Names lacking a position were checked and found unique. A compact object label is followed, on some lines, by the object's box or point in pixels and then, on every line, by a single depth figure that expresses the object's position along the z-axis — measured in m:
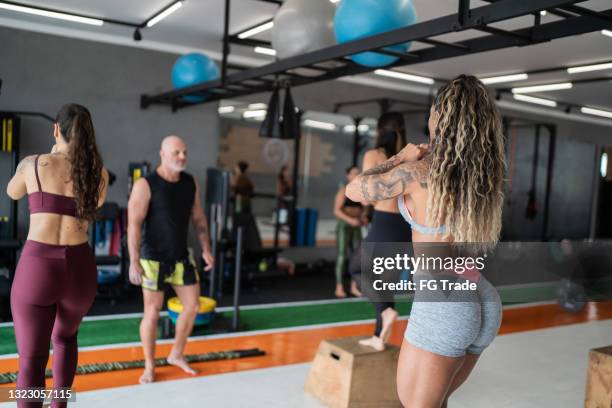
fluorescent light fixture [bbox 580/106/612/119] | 6.51
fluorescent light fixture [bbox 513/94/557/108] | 9.12
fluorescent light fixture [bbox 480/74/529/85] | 7.46
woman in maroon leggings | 2.36
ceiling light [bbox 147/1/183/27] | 5.07
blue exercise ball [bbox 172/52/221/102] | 5.68
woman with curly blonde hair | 1.71
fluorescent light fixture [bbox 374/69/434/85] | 7.67
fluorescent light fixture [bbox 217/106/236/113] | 8.13
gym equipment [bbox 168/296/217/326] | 4.50
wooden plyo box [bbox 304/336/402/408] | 3.23
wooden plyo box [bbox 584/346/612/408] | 3.15
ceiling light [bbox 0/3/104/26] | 5.39
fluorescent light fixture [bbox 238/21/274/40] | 5.62
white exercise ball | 3.84
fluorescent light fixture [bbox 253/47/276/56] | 6.50
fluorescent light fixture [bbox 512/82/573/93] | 7.66
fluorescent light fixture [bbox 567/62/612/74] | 6.32
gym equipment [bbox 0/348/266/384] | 3.41
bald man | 3.43
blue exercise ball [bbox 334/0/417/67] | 3.25
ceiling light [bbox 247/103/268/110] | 8.20
